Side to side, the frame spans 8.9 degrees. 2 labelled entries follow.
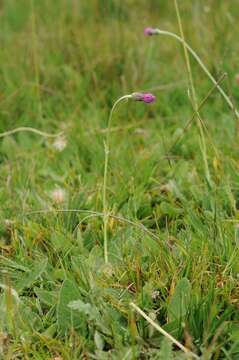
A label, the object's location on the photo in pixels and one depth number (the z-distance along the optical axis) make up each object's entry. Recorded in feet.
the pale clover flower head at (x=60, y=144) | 7.07
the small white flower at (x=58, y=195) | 6.51
